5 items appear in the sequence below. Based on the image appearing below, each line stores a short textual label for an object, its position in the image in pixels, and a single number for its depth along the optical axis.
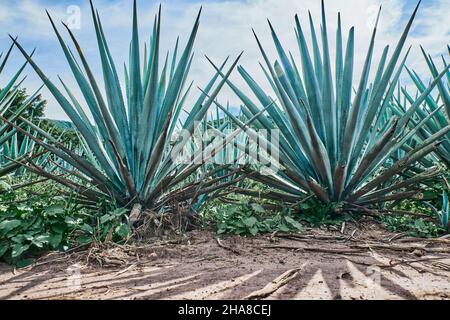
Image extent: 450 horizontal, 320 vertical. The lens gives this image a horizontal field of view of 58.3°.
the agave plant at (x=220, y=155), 2.13
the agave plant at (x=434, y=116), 2.65
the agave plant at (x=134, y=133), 1.96
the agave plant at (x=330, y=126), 2.20
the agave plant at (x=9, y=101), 2.01
